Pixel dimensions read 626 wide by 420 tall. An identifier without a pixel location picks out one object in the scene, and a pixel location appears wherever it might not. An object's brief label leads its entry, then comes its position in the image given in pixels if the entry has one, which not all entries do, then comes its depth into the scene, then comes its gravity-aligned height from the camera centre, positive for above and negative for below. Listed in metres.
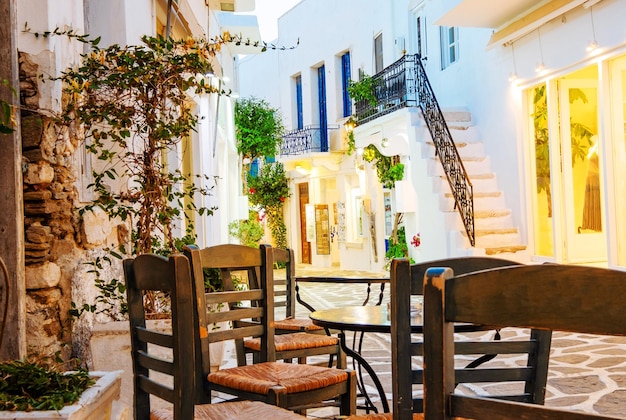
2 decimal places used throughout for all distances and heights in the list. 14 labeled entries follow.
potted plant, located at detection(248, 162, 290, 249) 20.73 +0.76
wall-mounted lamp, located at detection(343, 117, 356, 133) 15.77 +2.04
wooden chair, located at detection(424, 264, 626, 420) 1.06 -0.15
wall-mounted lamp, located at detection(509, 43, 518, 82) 10.33 +1.98
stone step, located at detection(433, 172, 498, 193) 10.89 +0.46
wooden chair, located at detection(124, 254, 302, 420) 2.09 -0.38
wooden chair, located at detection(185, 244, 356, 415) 2.65 -0.56
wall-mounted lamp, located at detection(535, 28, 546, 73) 9.58 +1.95
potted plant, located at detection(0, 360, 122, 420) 2.10 -0.50
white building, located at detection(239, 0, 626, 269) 8.35 +1.25
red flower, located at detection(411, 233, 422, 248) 11.99 -0.42
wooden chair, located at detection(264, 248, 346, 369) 3.55 -0.61
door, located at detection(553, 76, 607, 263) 9.45 +0.49
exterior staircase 9.96 +0.23
